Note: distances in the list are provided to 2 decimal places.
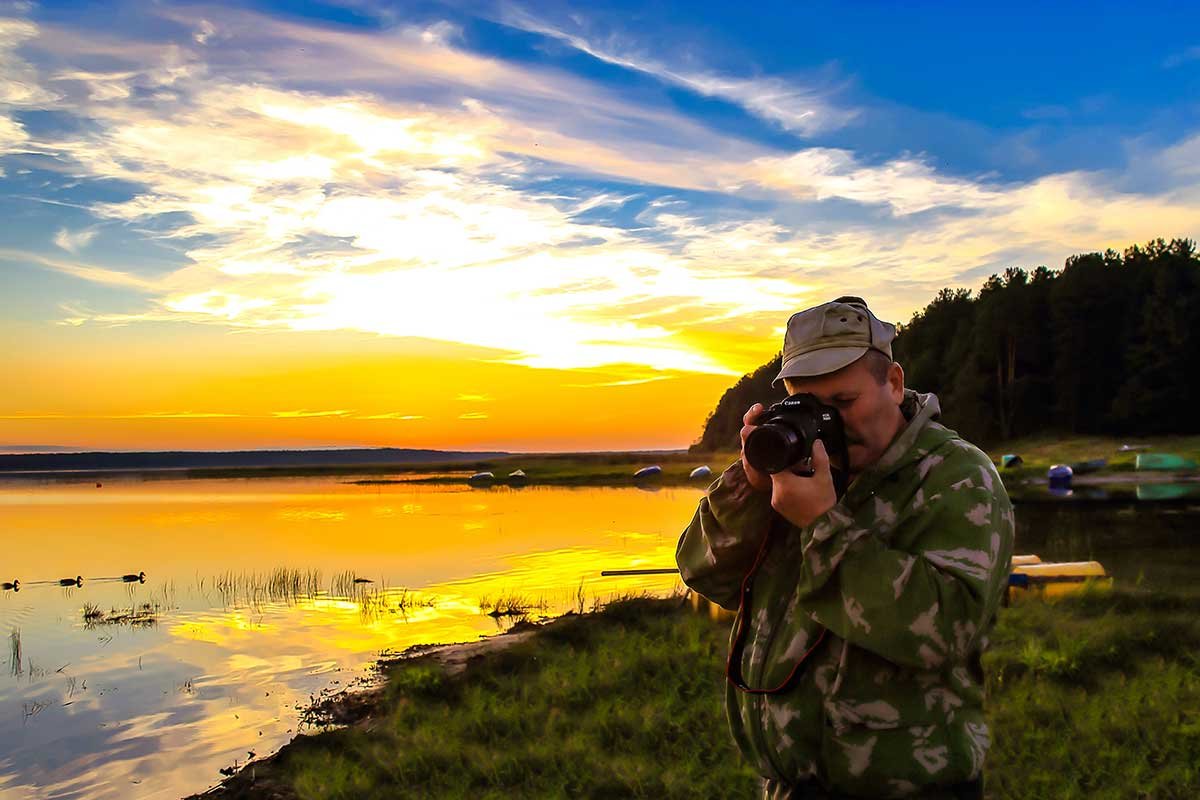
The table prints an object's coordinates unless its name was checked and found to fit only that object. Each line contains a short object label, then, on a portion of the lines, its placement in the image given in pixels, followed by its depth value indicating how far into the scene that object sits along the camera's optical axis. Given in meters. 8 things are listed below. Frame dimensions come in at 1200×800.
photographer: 2.25
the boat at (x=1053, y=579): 12.91
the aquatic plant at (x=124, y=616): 17.92
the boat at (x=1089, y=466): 50.91
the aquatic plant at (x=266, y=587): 20.22
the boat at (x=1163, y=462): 49.06
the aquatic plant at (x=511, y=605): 16.45
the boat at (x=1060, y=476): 43.94
